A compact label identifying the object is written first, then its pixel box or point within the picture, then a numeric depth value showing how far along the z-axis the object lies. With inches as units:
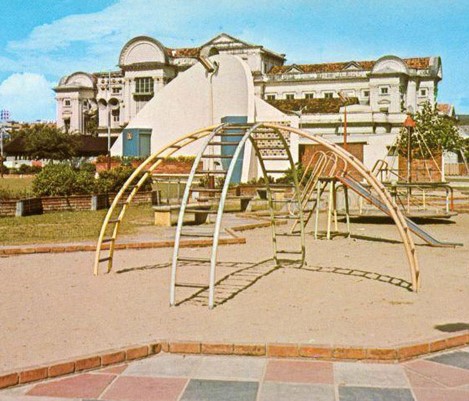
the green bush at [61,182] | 871.1
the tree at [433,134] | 1706.1
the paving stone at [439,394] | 199.5
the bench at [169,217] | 708.0
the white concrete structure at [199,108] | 1501.0
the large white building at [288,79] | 2721.5
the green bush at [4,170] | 2380.7
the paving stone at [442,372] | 214.2
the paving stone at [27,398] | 201.0
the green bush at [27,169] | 2432.3
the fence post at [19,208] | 786.2
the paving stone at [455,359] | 231.6
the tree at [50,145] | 2517.2
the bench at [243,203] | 836.4
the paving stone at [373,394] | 199.9
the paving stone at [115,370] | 224.8
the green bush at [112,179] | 940.0
